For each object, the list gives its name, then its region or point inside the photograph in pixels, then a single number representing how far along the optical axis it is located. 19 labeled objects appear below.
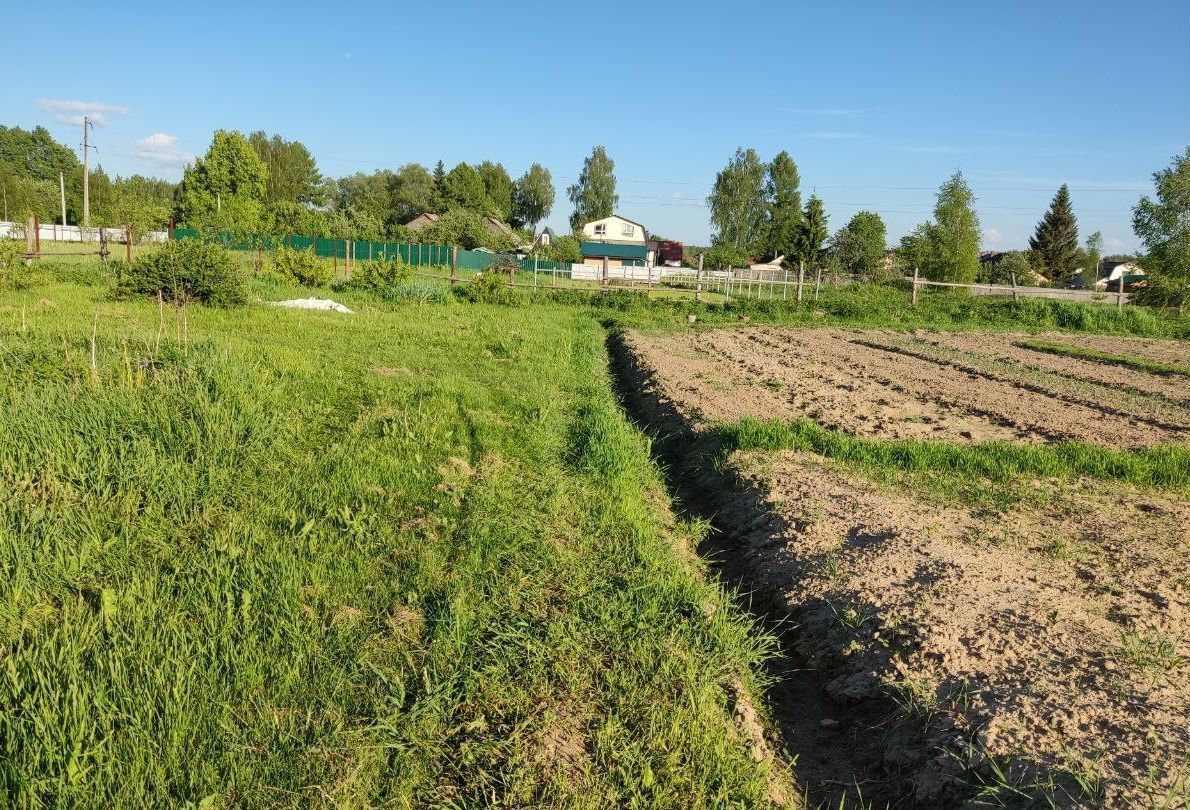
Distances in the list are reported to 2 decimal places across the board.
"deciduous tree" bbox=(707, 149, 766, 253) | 77.25
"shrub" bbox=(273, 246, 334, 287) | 21.92
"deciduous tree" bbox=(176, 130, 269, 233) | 53.56
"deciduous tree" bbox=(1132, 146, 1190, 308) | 30.11
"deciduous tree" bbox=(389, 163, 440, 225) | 92.59
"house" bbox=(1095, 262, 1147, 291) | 68.78
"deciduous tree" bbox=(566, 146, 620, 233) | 89.62
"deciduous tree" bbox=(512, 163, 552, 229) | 93.56
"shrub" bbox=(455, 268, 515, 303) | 23.67
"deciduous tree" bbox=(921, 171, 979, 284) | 40.25
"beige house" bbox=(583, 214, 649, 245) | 83.62
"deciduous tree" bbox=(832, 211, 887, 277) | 68.88
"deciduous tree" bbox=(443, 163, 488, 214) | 83.12
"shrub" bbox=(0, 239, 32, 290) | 14.96
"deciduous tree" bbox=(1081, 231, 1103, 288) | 77.16
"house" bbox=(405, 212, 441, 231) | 75.72
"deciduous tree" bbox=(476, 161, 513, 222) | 94.31
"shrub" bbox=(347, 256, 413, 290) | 21.86
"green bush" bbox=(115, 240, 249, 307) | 13.71
